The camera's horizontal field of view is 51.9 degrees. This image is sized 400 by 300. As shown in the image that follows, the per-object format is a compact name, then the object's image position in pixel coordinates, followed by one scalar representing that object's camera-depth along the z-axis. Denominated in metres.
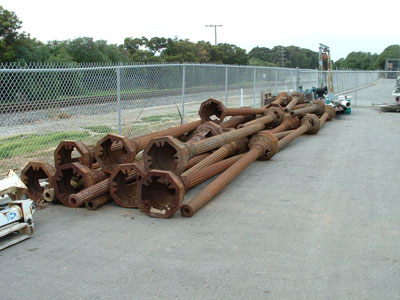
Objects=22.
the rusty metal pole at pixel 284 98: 13.84
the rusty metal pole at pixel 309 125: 11.24
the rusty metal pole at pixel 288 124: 11.00
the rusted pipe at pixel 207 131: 7.70
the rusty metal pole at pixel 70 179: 5.83
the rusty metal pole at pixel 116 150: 6.25
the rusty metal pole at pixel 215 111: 9.38
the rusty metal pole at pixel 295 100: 12.37
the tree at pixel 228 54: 59.76
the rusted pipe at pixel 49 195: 5.90
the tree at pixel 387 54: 101.19
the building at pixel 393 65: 72.62
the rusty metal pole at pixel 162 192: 5.28
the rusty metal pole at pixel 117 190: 5.61
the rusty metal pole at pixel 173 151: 5.59
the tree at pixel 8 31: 26.88
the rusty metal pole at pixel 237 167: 5.45
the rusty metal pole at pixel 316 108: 13.22
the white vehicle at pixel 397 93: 19.70
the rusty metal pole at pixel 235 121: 10.04
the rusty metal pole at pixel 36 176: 5.99
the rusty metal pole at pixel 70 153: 6.26
